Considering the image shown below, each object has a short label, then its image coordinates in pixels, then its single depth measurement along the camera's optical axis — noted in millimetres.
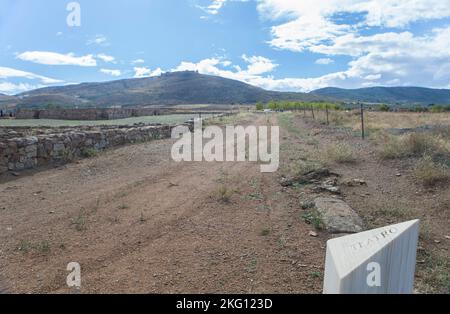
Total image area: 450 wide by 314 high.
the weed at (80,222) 5520
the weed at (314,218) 5508
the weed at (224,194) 7125
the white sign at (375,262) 2234
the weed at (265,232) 5306
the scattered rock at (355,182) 8039
